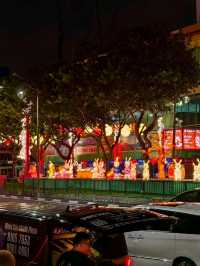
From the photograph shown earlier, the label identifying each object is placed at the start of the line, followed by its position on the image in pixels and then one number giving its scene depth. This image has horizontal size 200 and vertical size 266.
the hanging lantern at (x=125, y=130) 36.25
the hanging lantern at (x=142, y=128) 35.28
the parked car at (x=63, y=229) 7.88
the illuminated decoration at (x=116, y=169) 32.77
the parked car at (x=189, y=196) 16.23
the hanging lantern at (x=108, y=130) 36.55
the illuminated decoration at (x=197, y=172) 27.52
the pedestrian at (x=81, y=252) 7.67
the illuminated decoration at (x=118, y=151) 43.38
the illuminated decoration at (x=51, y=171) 39.00
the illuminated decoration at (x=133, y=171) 32.02
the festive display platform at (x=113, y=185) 24.22
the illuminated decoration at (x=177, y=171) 28.06
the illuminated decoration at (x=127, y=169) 32.34
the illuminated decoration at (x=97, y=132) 38.08
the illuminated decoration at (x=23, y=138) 43.47
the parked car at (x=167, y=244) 9.08
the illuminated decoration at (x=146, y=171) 29.89
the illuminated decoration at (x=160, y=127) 35.41
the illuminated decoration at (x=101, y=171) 34.97
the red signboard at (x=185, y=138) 33.44
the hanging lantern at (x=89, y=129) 37.48
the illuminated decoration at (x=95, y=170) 34.87
